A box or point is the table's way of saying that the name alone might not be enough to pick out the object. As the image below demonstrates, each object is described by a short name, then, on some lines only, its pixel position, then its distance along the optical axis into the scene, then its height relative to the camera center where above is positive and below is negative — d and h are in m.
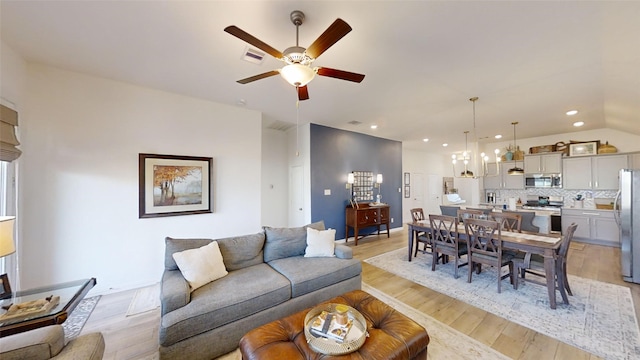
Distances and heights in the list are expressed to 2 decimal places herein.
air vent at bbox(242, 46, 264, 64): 2.33 +1.39
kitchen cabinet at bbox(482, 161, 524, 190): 6.55 +0.02
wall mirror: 5.88 -0.09
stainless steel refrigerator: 3.15 -0.66
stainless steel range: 5.47 -0.69
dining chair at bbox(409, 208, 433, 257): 3.86 -0.97
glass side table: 1.46 -0.92
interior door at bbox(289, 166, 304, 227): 5.37 -0.35
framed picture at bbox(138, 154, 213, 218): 3.25 -0.01
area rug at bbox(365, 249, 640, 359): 2.04 -1.47
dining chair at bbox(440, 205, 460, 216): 4.70 -0.63
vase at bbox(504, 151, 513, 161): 6.55 +0.75
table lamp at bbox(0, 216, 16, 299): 1.53 -0.36
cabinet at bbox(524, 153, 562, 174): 5.85 +0.45
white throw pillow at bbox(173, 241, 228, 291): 2.17 -0.82
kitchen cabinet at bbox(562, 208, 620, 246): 4.79 -1.03
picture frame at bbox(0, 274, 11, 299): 1.81 -0.84
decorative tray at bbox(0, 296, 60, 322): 1.55 -0.90
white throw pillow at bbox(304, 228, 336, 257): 2.94 -0.82
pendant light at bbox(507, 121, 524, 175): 5.04 +0.51
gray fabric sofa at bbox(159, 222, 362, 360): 1.79 -1.02
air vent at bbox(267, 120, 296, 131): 5.20 +1.40
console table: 5.30 -0.86
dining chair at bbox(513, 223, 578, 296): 2.61 -1.04
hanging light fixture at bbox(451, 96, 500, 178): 4.12 +0.55
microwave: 5.95 -0.02
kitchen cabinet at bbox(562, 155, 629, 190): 5.13 +0.20
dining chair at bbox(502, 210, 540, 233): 4.00 -0.73
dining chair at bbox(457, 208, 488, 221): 3.78 -0.56
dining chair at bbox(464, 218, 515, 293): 2.90 -0.90
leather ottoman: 1.37 -1.05
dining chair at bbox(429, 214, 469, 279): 3.34 -0.92
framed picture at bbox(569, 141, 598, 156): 5.40 +0.77
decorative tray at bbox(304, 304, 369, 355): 1.38 -1.02
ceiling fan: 1.53 +1.02
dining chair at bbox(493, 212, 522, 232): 3.48 -0.65
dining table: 2.52 -0.83
